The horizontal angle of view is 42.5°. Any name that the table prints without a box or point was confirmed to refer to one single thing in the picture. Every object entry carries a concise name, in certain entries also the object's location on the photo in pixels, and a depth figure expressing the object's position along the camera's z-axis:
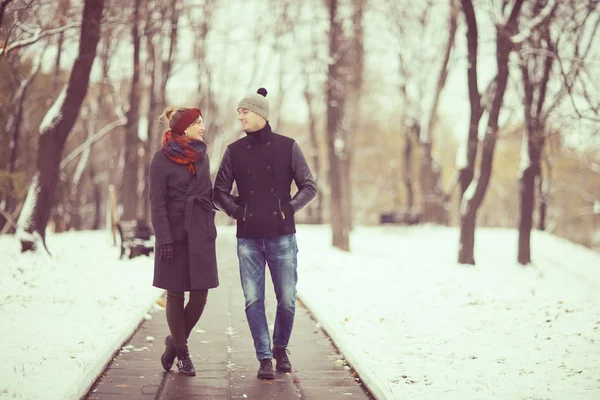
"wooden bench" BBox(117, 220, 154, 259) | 17.12
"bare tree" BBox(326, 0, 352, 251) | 21.14
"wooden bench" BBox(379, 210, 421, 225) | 29.80
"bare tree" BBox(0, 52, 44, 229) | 23.45
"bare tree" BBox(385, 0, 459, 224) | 31.23
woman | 6.00
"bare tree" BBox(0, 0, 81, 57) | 12.77
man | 6.17
